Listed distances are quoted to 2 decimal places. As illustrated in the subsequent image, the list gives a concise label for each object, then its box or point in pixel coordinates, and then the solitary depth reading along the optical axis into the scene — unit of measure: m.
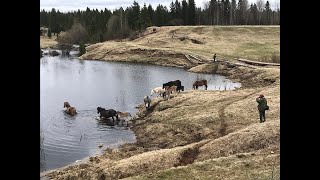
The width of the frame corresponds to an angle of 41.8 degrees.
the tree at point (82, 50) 92.91
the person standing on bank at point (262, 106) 24.62
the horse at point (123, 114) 32.44
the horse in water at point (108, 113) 32.56
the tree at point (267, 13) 141.62
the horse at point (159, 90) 38.32
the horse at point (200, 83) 44.47
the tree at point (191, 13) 124.38
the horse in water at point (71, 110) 34.62
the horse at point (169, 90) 38.81
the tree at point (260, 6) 152.60
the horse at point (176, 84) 42.28
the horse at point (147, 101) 36.34
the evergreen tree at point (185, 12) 125.00
